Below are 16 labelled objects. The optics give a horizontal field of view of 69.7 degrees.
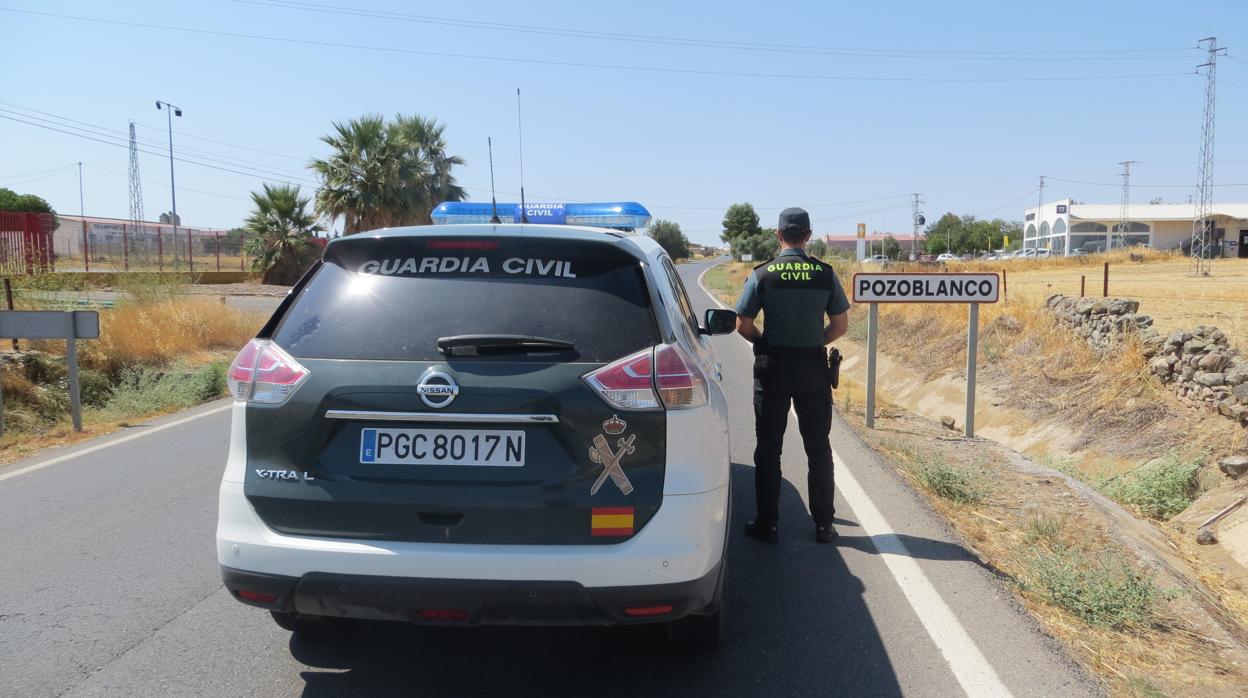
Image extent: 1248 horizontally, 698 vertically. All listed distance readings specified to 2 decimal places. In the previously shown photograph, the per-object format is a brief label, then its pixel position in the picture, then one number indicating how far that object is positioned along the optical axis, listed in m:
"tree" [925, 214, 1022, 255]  126.31
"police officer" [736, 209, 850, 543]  5.00
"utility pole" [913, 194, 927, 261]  63.02
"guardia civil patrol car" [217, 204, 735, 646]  2.95
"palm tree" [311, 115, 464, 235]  31.00
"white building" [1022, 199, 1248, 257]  77.75
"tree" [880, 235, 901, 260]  92.61
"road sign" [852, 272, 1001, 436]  8.28
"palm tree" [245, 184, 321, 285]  33.84
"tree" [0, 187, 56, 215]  64.56
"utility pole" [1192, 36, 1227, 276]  38.28
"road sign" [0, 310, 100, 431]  8.30
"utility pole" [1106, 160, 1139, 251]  77.34
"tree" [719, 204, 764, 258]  117.89
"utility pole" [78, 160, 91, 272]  31.30
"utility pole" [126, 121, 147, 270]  54.19
